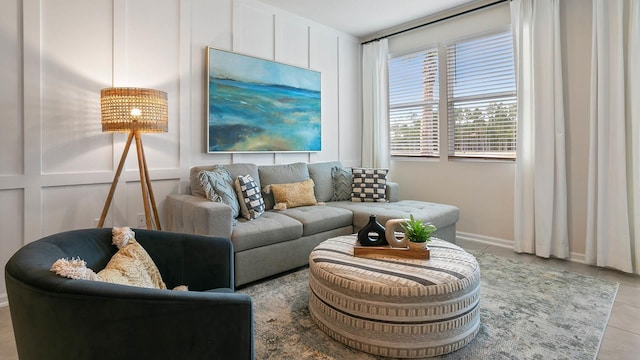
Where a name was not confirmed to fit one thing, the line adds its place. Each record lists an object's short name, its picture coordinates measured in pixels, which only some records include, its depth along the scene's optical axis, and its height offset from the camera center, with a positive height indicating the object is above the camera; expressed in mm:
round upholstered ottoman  1683 -636
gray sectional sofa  2520 -331
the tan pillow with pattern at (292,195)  3391 -151
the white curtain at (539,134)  3197 +428
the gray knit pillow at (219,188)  2748 -69
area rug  1746 -841
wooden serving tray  2008 -431
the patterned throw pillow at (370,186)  3883 -74
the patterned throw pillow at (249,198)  2973 -161
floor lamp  2355 +464
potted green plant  2037 -326
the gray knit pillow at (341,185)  3994 -64
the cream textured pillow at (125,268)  973 -313
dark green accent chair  887 -376
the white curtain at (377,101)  4652 +1079
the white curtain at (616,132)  2799 +389
